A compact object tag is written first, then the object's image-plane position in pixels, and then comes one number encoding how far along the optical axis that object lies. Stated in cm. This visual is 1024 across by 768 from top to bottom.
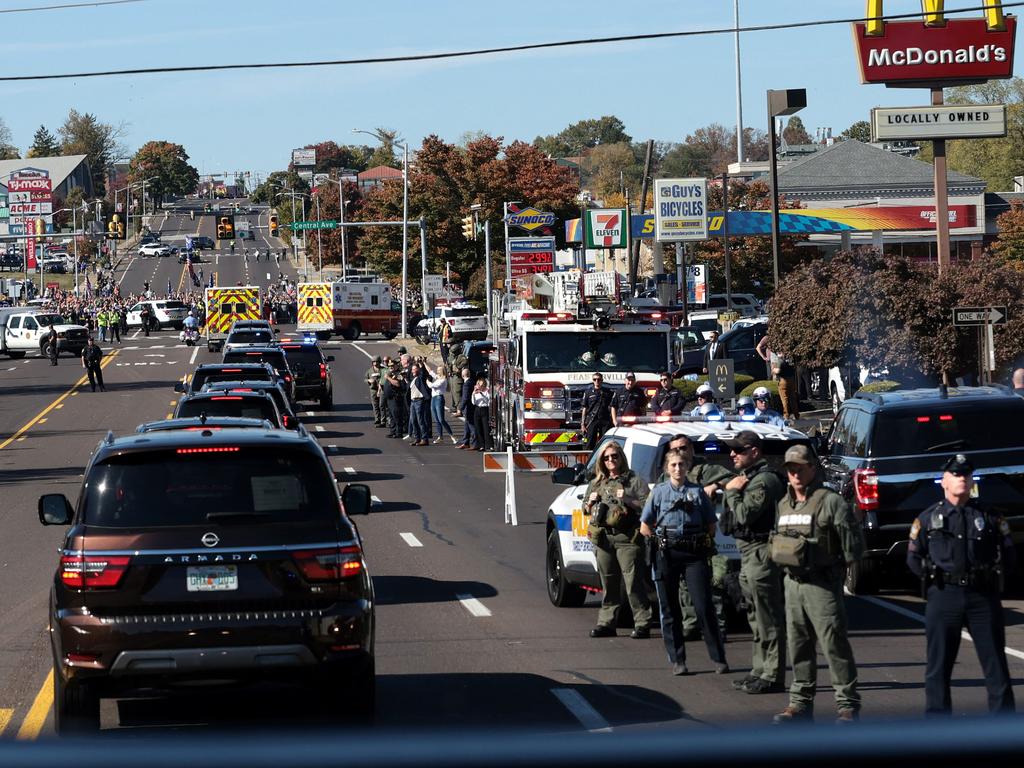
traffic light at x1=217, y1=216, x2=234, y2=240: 12206
